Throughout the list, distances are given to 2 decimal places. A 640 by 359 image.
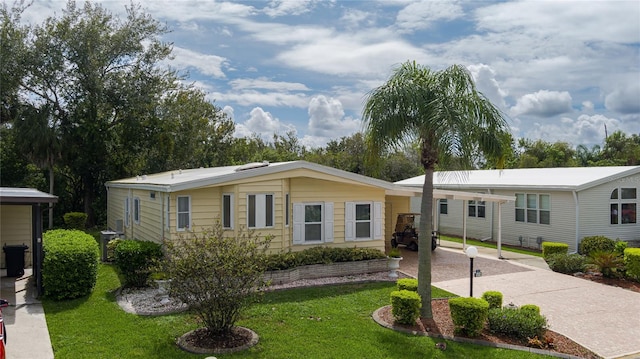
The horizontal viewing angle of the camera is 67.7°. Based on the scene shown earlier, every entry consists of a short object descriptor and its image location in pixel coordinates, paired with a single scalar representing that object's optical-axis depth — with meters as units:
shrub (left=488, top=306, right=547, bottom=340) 8.80
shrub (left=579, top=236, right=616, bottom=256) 17.34
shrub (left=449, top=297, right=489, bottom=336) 8.73
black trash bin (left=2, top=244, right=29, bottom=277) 12.50
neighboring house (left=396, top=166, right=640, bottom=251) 18.94
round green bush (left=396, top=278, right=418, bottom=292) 10.28
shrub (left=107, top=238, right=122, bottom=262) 13.82
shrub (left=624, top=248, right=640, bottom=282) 13.69
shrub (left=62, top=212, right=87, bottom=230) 24.36
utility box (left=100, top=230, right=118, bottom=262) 15.50
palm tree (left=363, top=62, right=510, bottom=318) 8.98
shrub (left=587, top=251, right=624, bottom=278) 14.08
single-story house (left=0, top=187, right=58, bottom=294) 13.29
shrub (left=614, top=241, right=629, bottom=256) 16.79
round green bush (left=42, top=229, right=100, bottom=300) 10.33
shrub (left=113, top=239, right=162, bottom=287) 11.55
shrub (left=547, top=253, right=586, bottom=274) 14.92
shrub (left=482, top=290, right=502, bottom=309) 9.84
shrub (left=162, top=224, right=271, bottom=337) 7.83
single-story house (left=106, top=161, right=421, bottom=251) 13.21
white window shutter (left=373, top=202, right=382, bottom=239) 15.20
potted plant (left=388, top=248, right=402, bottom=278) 13.62
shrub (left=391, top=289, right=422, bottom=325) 9.23
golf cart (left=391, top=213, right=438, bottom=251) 18.62
